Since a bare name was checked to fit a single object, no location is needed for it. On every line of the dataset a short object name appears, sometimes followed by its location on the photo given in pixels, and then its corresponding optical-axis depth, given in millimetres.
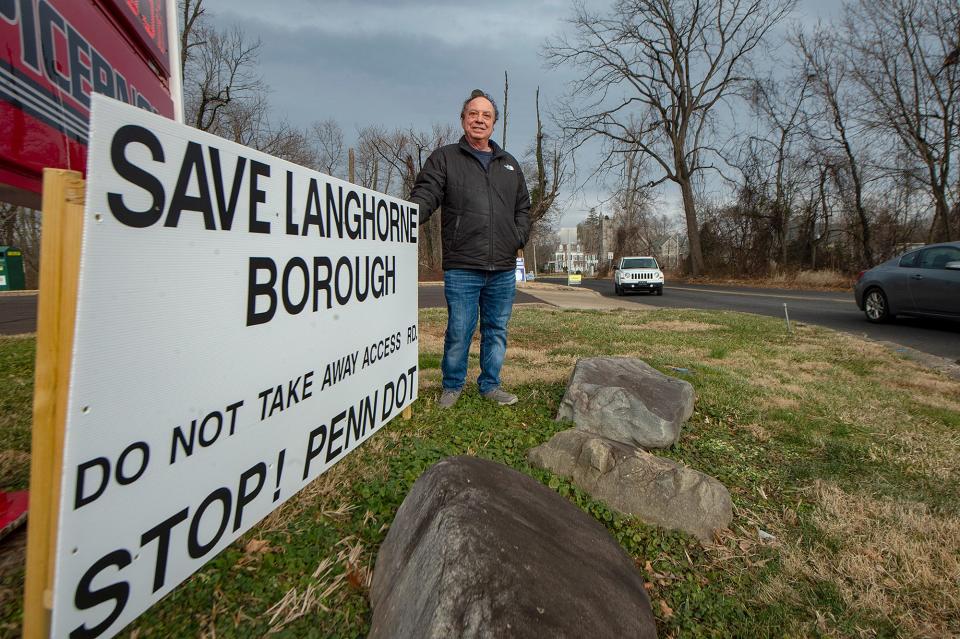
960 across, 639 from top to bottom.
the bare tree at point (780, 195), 27297
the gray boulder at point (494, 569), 1172
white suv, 19764
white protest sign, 1011
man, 3100
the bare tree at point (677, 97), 28469
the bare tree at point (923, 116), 19203
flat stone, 2113
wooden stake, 984
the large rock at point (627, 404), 2838
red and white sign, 1476
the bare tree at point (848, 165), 23375
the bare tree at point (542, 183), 32812
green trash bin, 18188
